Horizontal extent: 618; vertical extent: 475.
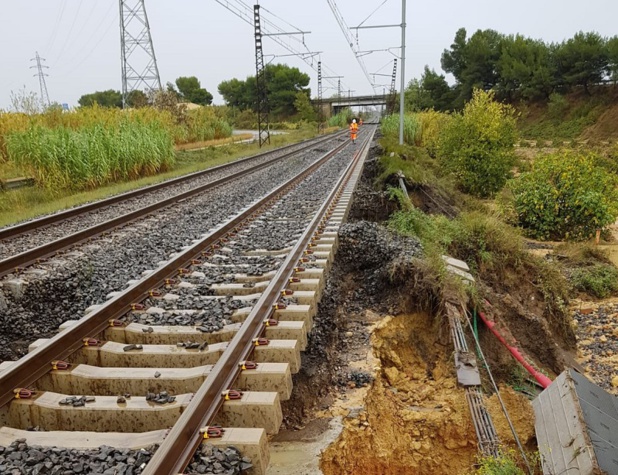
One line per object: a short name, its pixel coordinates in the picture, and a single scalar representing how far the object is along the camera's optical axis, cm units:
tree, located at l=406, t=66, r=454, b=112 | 6919
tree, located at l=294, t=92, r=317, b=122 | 6494
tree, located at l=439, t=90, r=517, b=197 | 1744
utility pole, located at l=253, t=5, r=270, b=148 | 2630
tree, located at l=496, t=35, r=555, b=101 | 5688
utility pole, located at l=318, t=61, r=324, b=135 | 5483
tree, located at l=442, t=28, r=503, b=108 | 6288
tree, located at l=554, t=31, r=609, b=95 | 5156
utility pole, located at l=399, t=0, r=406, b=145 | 1808
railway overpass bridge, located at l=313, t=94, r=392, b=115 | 9447
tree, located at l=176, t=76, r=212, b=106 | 10084
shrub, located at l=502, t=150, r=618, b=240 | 1231
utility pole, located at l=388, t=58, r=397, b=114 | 5761
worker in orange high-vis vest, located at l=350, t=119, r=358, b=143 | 3259
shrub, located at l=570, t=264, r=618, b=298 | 882
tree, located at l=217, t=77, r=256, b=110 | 9675
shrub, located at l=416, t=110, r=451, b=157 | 2727
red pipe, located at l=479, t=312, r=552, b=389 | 446
